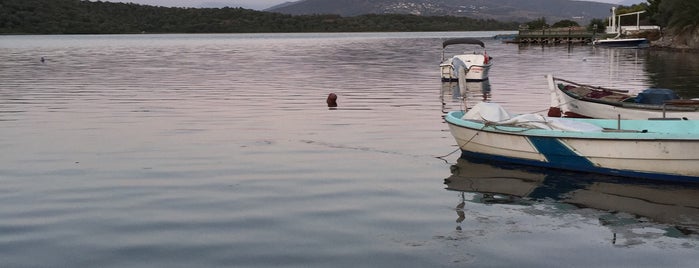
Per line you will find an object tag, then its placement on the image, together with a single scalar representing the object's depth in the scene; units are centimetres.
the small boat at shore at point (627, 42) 9988
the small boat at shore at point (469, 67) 4244
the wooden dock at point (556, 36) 12438
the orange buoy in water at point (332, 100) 3020
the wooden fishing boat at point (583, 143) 1509
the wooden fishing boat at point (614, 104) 1964
